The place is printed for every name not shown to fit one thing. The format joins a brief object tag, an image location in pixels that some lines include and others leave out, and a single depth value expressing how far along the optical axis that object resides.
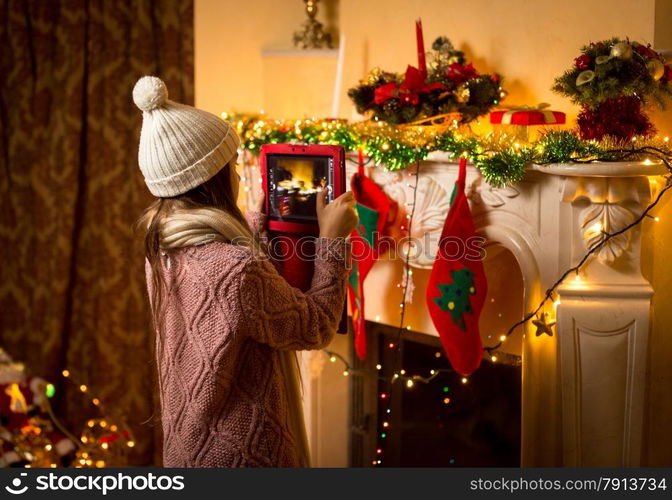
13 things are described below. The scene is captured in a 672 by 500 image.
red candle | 2.24
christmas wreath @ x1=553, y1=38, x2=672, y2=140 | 1.82
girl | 1.50
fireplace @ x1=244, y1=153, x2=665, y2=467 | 1.90
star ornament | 1.96
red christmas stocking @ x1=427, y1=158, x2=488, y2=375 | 2.11
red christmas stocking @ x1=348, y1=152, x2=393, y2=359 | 2.26
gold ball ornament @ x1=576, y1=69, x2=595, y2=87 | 1.85
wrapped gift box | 2.00
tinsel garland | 1.85
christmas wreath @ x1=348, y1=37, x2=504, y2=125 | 2.18
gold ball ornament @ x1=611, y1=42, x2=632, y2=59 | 1.80
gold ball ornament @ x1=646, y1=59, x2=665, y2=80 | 1.81
